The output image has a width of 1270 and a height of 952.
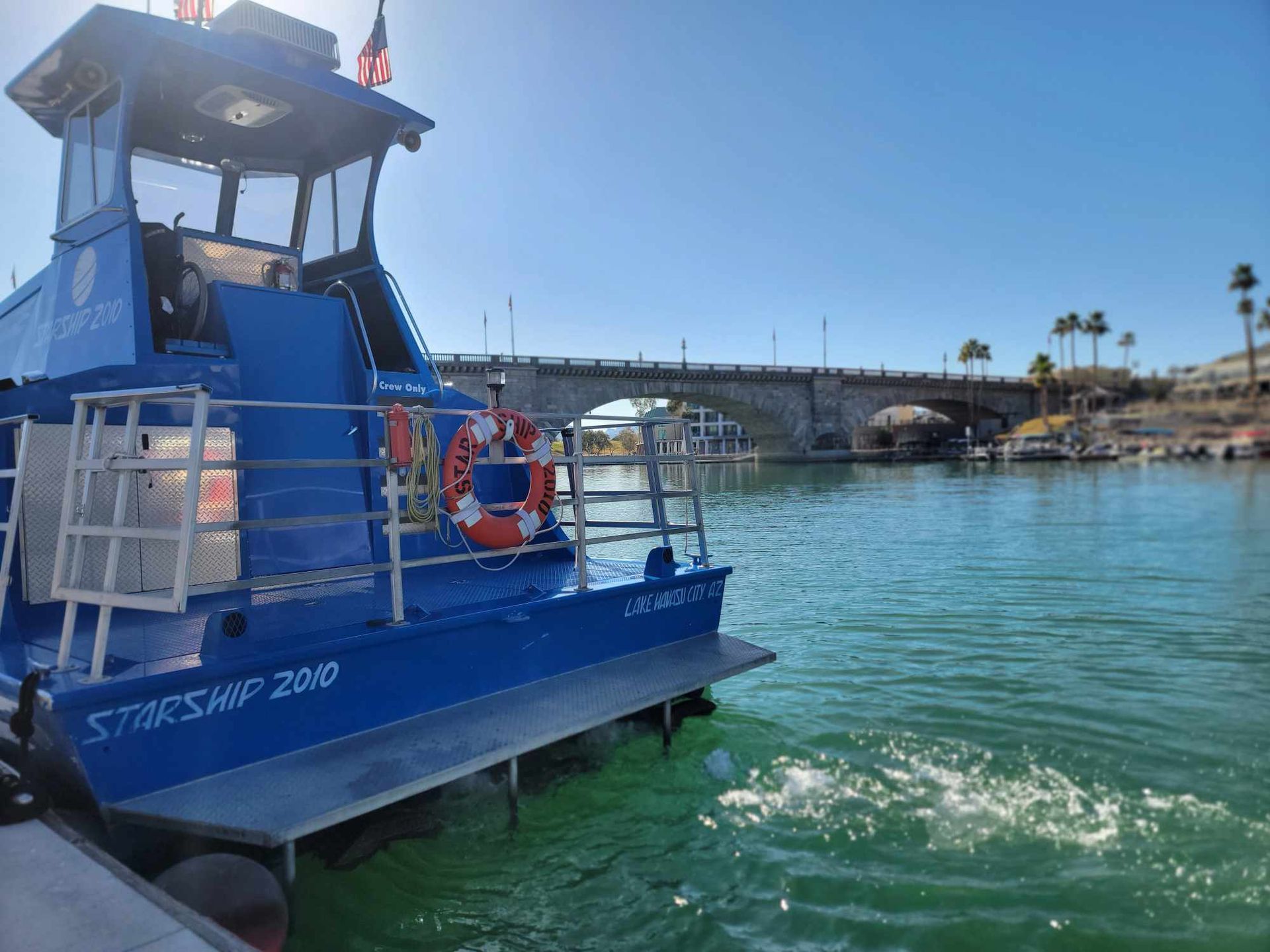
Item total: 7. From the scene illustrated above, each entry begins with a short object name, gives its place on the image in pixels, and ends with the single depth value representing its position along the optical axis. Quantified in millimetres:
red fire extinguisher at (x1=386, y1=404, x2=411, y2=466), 4383
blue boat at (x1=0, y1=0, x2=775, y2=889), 3492
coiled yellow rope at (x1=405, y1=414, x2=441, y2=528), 4469
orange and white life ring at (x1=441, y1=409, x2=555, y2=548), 4730
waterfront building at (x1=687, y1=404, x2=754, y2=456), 80200
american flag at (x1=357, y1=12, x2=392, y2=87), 6656
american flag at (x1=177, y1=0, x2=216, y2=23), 5629
